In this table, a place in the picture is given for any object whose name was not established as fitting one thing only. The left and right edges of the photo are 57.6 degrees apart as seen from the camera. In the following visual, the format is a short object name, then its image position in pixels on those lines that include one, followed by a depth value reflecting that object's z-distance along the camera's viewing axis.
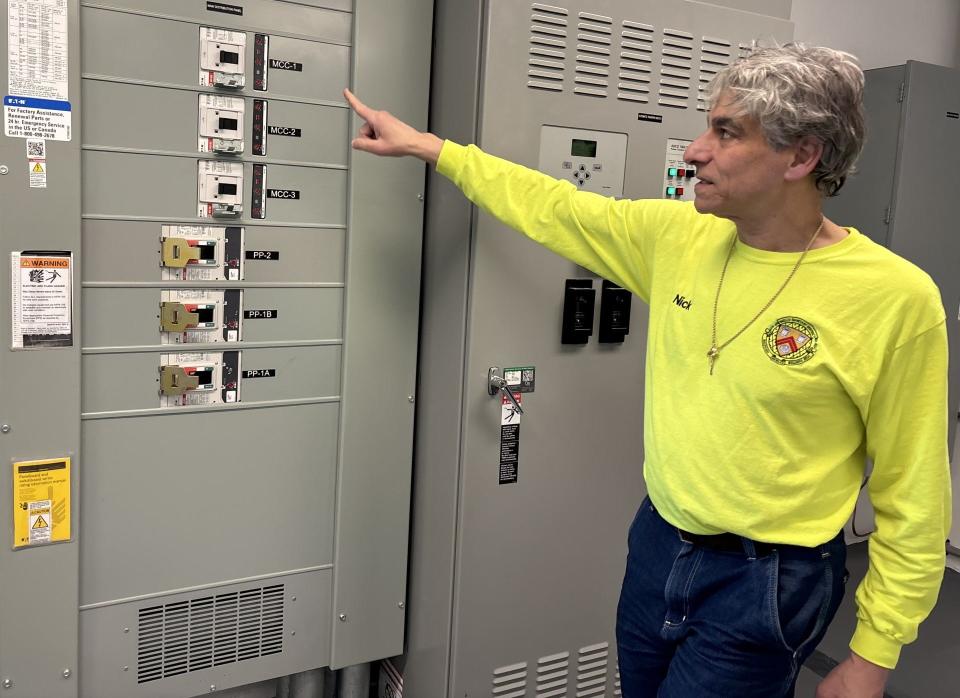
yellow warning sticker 1.88
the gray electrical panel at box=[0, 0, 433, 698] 1.87
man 1.37
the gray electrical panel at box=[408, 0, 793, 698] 2.07
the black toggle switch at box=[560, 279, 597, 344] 2.20
